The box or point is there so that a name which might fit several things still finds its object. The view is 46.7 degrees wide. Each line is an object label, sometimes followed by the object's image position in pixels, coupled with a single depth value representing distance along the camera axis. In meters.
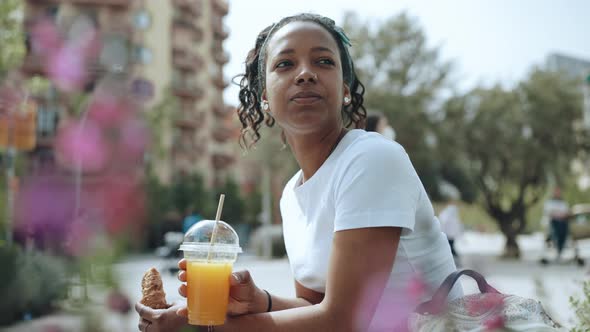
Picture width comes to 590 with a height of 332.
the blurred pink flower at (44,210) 1.25
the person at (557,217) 14.06
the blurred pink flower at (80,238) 0.78
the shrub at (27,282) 0.91
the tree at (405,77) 20.27
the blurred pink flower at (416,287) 0.88
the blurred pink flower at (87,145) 1.82
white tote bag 1.35
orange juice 1.70
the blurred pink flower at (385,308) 1.67
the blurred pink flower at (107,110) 1.70
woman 1.67
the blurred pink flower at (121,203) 0.91
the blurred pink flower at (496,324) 0.81
